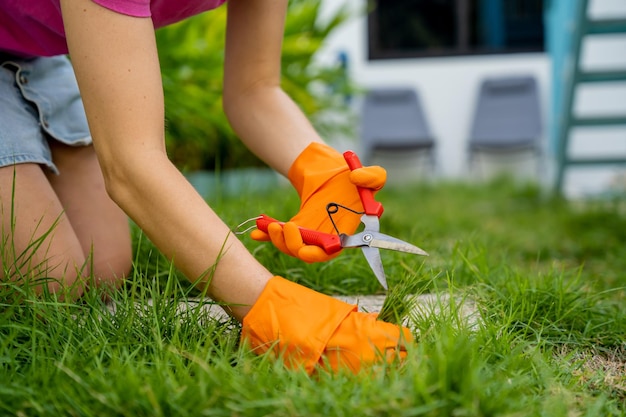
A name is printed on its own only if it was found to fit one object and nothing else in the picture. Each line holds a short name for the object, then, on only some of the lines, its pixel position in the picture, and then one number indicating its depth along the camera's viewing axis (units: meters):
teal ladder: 2.98
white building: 6.19
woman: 1.03
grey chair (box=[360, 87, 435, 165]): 5.81
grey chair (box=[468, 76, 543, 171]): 5.80
